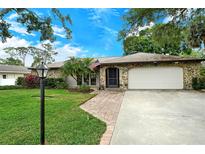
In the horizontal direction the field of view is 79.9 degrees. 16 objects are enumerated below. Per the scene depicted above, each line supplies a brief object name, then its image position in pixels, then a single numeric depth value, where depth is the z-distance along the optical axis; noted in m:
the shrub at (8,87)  11.32
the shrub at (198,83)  8.67
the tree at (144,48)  17.69
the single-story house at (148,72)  8.93
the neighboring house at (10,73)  13.92
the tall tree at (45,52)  21.64
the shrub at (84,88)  9.09
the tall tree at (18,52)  22.92
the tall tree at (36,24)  3.98
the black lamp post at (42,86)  2.29
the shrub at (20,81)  12.48
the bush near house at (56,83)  11.09
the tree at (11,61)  24.13
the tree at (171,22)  4.78
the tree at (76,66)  8.84
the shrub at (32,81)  11.58
